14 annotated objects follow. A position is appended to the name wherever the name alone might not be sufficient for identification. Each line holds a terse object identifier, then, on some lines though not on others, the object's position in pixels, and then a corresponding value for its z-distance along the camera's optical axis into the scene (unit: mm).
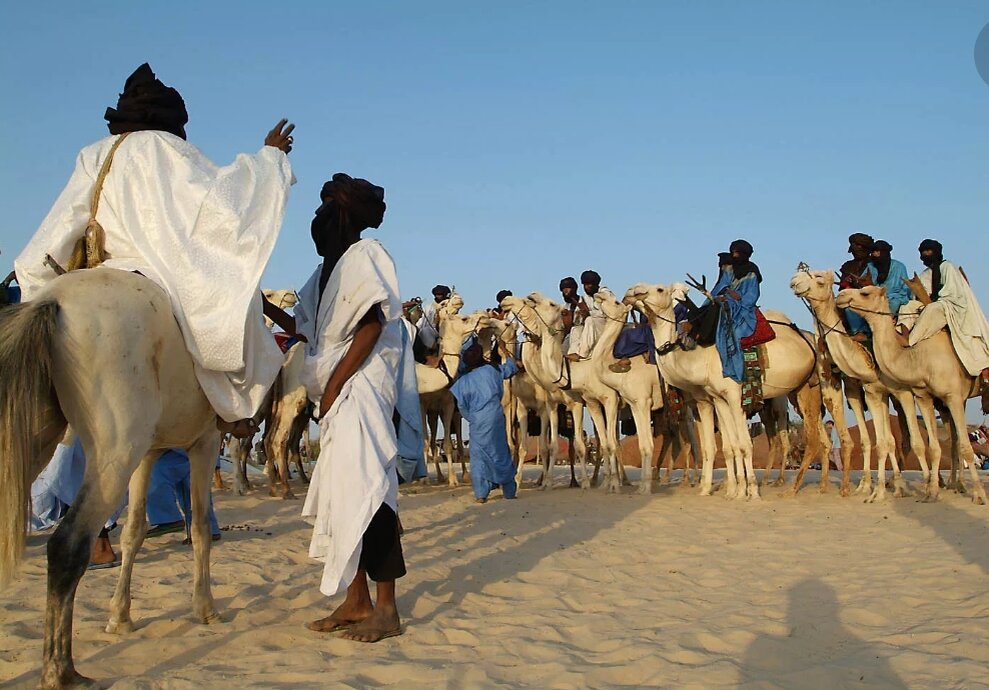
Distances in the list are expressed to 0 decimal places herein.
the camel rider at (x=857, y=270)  12680
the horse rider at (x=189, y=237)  4535
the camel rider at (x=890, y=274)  12945
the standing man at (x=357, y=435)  4848
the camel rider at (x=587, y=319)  16047
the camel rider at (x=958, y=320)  11320
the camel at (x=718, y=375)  12945
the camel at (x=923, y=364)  11531
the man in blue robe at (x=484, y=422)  13195
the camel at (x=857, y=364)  12281
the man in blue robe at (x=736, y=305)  12820
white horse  3752
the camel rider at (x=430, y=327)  16172
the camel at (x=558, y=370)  14797
